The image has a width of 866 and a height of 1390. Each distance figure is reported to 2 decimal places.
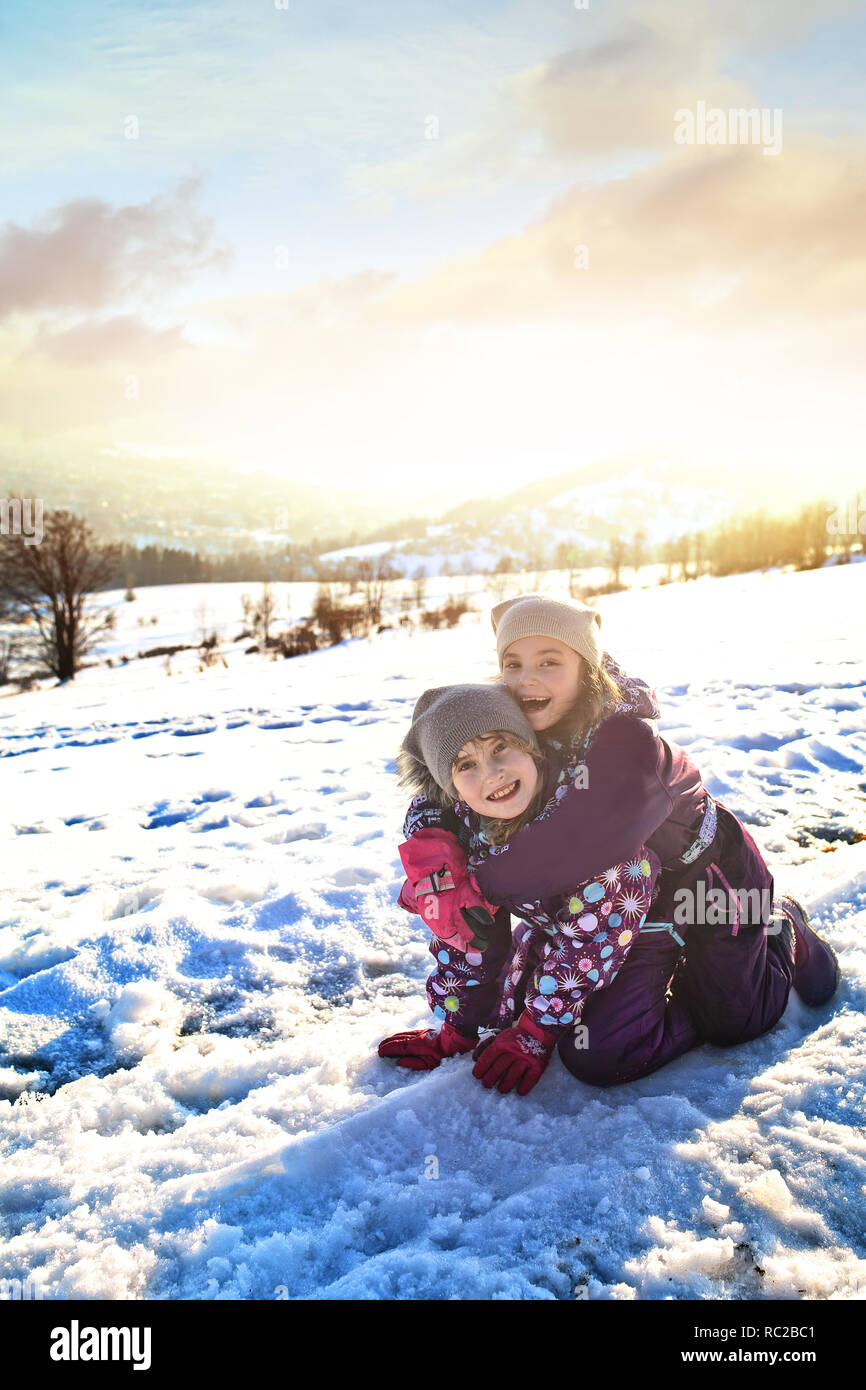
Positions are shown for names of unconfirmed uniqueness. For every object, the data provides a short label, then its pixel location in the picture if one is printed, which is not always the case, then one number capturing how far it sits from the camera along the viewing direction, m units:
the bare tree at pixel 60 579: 21.41
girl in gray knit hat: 1.88
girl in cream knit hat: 1.87
